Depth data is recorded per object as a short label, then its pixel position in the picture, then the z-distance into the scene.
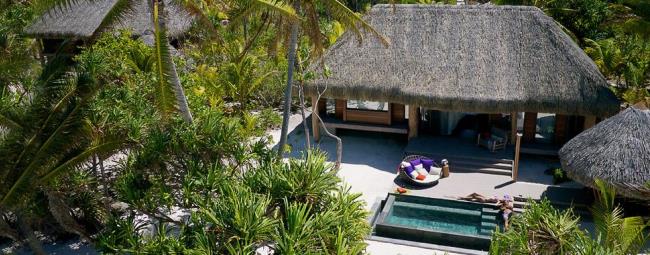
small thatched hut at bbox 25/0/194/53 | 24.42
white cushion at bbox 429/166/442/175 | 16.05
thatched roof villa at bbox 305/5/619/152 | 16.28
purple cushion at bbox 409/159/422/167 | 16.14
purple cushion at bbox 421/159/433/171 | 16.17
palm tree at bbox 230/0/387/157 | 11.25
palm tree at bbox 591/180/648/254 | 8.30
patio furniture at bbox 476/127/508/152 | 17.17
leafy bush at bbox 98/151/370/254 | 7.93
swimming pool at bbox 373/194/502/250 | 13.08
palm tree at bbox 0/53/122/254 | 9.16
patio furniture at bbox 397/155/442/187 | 15.73
